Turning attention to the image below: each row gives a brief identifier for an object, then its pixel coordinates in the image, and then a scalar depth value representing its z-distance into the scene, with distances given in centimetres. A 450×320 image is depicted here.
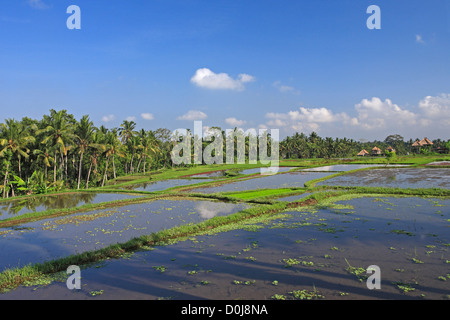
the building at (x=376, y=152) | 7531
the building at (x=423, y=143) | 6562
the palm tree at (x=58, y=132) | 2569
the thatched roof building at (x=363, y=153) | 7375
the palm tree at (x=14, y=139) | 2305
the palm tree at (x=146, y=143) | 4177
